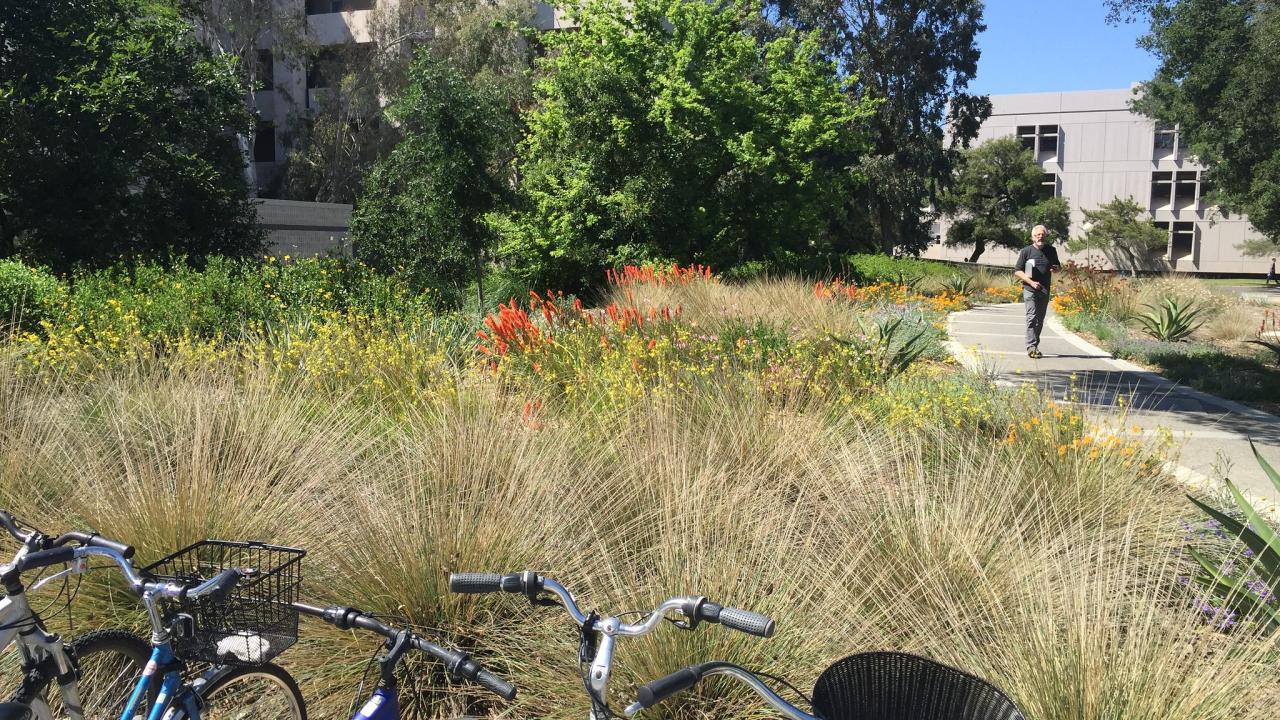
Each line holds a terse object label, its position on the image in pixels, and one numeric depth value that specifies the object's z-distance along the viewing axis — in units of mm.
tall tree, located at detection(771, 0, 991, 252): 36000
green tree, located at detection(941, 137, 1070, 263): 57031
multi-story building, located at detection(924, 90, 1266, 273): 72438
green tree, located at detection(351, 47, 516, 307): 13914
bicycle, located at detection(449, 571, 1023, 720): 1778
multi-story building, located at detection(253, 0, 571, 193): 38094
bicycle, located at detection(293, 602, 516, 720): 1903
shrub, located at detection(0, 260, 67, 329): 9773
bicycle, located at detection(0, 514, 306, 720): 2375
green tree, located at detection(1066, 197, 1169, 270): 65312
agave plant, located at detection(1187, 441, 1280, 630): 3295
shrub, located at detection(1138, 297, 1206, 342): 14594
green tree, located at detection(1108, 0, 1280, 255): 22117
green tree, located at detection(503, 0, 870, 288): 21312
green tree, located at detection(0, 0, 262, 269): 15586
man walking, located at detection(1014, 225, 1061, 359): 12469
